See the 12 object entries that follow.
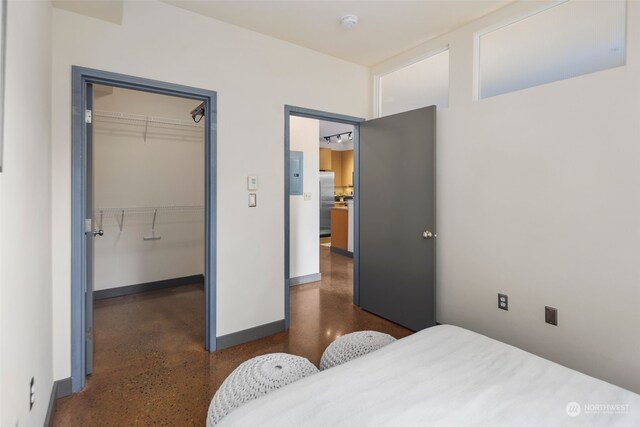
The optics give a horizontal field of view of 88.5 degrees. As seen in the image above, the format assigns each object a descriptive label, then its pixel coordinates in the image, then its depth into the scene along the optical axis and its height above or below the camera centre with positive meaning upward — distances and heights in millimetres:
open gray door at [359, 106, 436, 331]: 2906 -59
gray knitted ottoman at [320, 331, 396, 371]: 1920 -811
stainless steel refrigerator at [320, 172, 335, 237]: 8109 +367
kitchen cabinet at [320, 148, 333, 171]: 8641 +1369
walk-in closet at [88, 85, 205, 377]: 3732 +3
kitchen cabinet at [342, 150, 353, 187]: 8984 +1193
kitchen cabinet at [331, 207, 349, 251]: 6242 -327
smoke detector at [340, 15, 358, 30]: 2541 +1495
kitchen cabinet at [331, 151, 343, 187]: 9078 +1306
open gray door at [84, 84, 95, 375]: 2205 -172
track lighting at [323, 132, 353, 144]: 7601 +1786
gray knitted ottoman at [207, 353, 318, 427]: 1458 -813
